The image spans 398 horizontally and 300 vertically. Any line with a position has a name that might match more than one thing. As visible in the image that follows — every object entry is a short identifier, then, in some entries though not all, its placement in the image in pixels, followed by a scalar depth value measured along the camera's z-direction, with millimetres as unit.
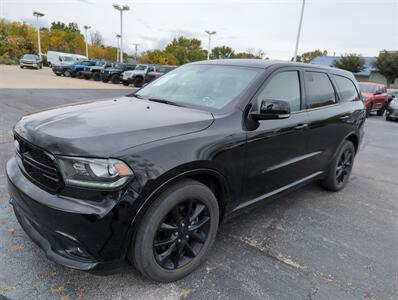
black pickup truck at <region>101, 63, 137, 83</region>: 25406
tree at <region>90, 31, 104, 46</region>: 92000
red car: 15266
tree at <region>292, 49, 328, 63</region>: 85281
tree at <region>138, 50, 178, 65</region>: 71312
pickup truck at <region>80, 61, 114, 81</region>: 26719
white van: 29969
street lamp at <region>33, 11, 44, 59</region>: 45844
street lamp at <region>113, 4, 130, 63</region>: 35938
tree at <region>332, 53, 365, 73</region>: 44969
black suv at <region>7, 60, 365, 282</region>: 1960
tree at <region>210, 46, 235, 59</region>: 93356
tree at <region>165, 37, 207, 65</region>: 80062
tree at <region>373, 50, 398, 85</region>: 42375
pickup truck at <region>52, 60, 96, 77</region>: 28294
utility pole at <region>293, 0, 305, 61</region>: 25278
